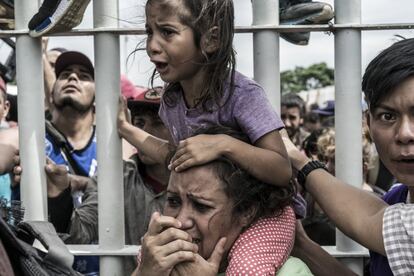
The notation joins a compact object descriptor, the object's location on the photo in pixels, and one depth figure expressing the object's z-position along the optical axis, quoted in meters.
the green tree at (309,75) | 53.94
